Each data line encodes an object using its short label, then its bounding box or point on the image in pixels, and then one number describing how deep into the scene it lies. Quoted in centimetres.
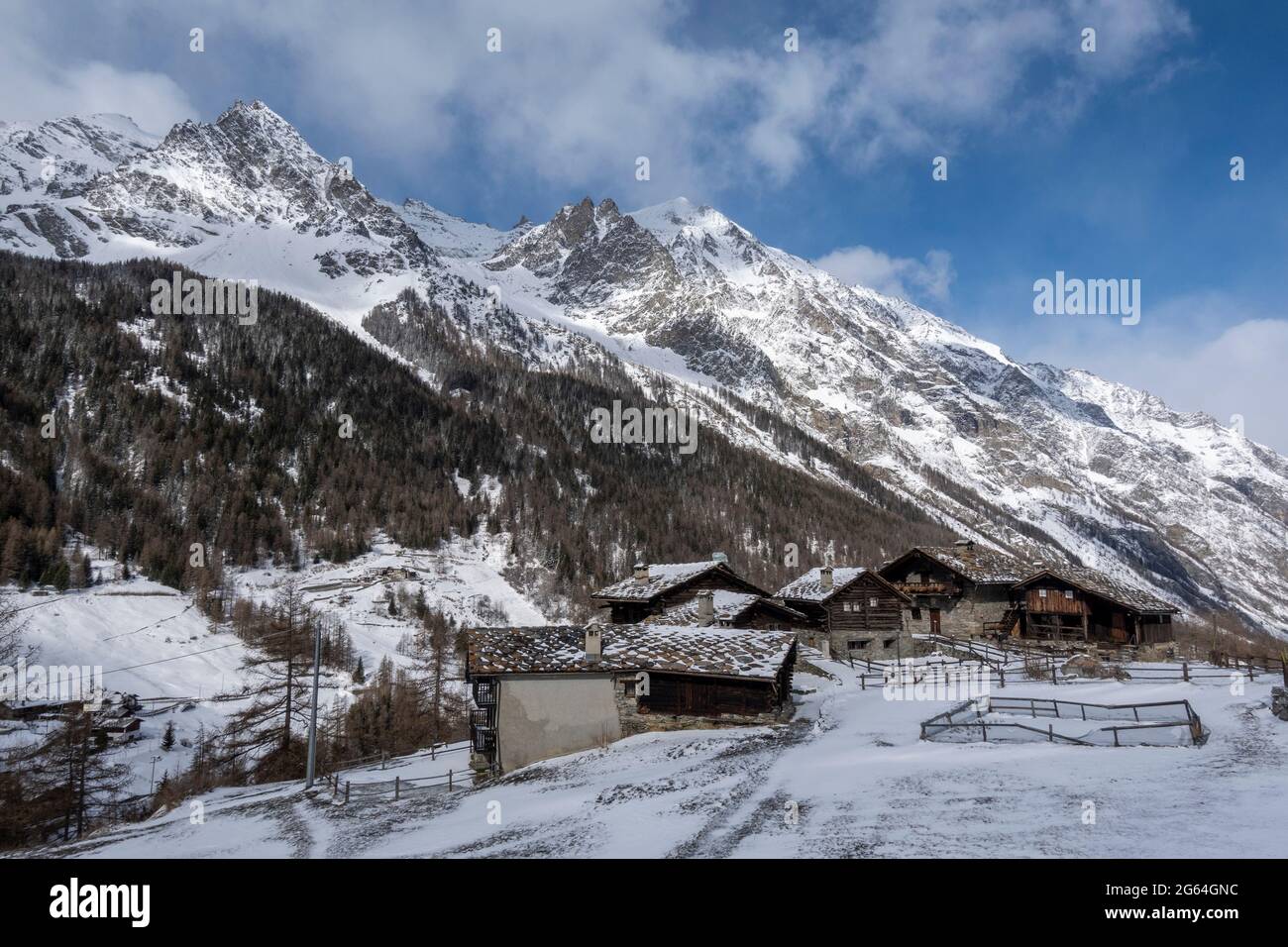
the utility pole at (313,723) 3144
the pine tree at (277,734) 4269
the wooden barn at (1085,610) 5334
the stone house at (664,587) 5559
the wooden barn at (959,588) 5694
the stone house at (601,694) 3216
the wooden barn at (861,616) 5616
